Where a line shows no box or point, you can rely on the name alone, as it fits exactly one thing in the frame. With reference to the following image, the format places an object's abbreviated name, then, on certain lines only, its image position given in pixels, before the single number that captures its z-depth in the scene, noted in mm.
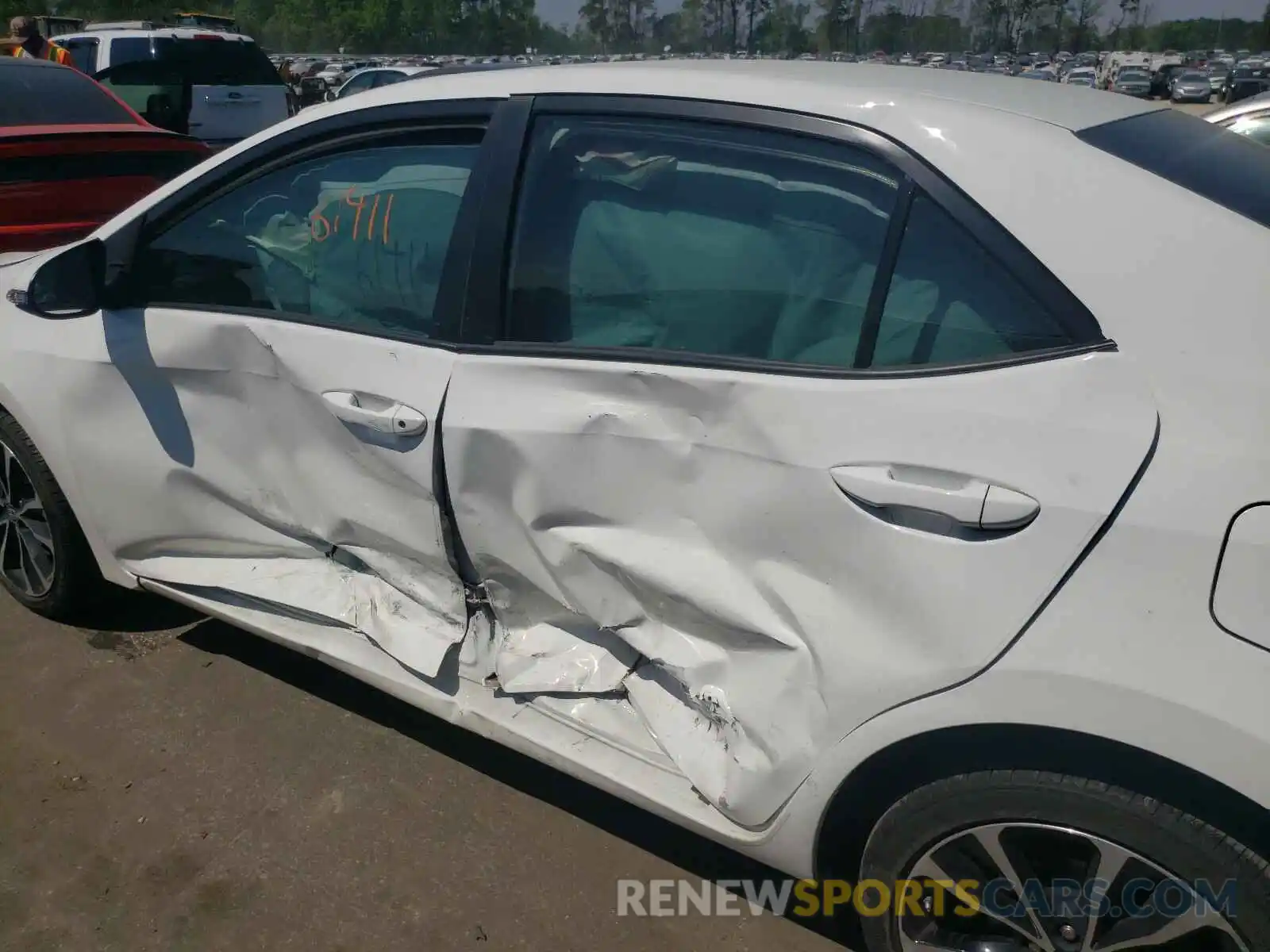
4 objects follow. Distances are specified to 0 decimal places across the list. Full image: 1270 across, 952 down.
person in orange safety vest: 9289
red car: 4426
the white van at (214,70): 10508
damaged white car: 1540
